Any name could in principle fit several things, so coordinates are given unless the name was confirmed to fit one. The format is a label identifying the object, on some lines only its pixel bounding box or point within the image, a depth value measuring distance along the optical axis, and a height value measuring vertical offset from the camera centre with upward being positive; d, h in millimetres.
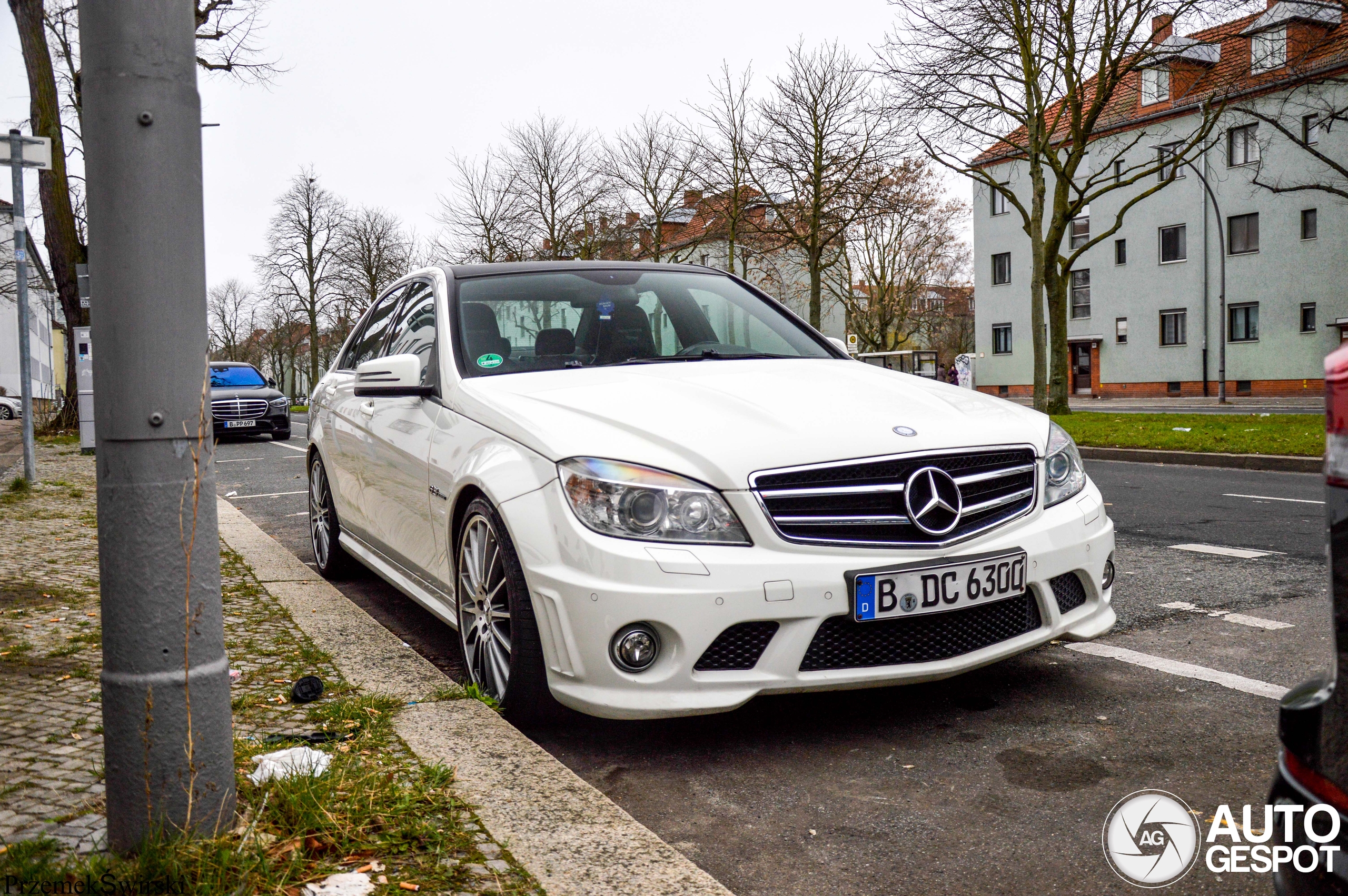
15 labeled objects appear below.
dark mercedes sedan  22312 -76
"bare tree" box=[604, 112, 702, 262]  40344 +7591
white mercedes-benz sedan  3244 -408
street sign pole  10000 +1051
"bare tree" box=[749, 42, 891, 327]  30141 +6181
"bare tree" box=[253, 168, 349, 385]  56594 +7262
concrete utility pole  2281 -17
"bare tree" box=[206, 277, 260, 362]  84312 +5799
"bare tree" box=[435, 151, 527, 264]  43531 +6454
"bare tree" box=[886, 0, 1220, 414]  21922 +5903
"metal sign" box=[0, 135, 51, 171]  9953 +2172
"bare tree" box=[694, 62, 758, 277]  34156 +6543
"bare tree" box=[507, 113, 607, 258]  42094 +7590
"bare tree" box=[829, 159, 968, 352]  53781 +5852
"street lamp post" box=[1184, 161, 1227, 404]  31891 +1542
